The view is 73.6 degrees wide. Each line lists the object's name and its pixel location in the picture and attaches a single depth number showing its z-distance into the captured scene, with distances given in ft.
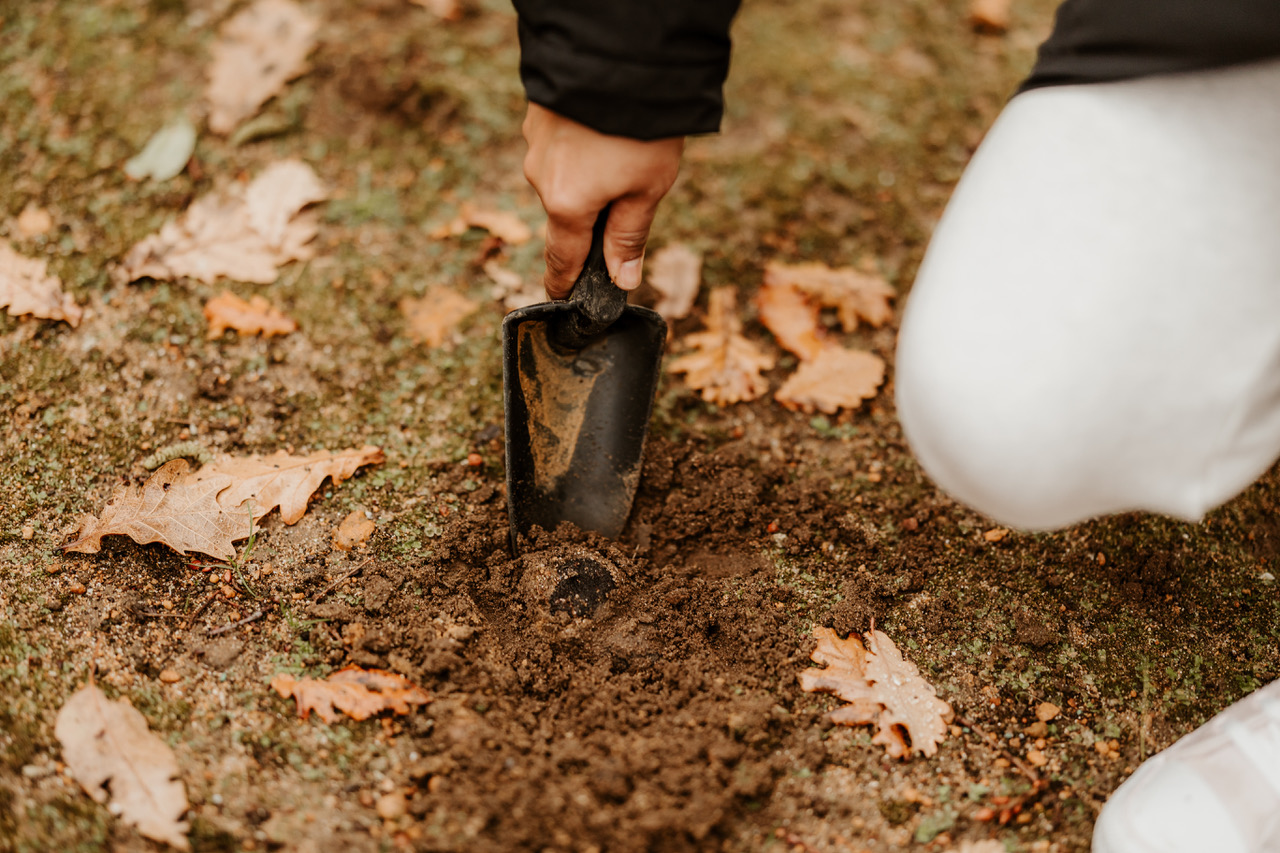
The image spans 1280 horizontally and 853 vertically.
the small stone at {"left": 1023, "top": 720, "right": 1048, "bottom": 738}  5.24
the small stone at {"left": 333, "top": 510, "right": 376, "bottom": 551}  5.82
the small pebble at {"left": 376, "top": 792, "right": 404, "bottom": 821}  4.66
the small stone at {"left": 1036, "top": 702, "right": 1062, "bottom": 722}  5.31
